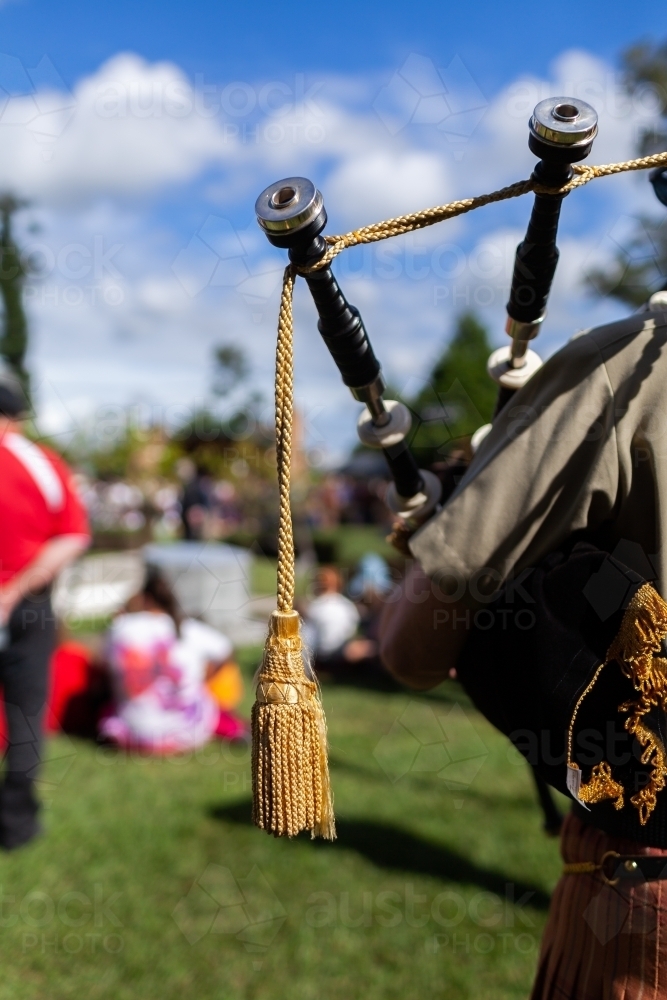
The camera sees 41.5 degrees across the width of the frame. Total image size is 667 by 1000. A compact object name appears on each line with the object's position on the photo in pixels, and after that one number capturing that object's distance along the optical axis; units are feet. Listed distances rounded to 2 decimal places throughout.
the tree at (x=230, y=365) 69.87
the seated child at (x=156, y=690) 16.88
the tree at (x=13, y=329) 44.47
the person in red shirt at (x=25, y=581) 11.78
